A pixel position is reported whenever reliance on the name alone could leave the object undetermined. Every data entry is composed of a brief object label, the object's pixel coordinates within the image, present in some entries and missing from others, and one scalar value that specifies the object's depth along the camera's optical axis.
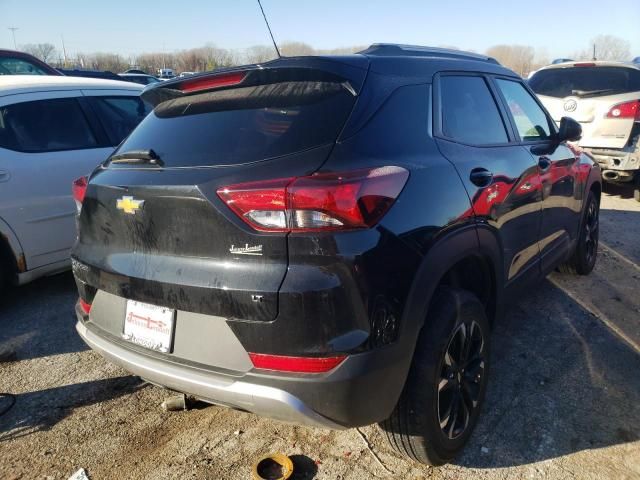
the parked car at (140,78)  18.03
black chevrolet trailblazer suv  1.73
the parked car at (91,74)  12.75
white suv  6.78
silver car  3.74
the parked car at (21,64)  7.77
